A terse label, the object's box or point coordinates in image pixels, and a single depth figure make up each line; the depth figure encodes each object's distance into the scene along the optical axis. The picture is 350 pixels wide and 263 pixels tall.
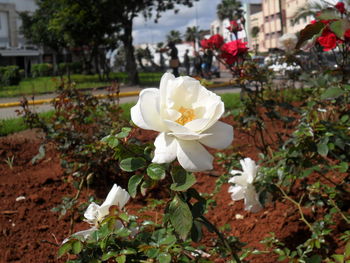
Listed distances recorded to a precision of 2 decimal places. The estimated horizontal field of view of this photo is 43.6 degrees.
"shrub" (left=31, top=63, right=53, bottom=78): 30.64
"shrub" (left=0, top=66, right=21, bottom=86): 18.09
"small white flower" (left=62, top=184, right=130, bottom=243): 1.02
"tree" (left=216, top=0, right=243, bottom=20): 60.94
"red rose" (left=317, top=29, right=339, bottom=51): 1.54
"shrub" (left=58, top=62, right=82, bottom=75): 31.48
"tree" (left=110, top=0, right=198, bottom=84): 14.43
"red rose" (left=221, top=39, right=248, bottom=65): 2.29
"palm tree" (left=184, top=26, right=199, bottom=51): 64.75
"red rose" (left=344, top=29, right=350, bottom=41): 1.67
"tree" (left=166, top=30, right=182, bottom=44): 67.90
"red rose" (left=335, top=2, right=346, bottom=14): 1.67
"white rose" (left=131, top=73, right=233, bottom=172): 0.77
